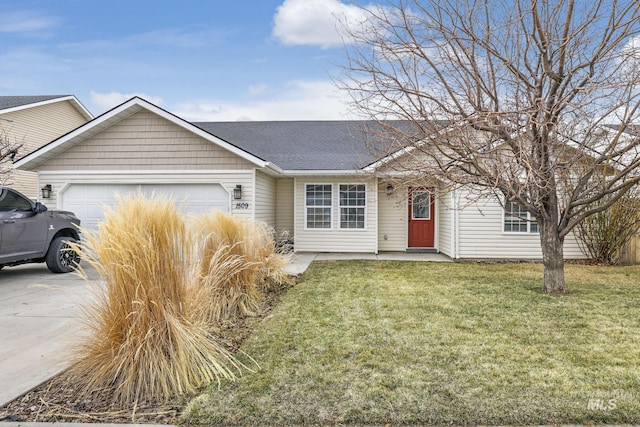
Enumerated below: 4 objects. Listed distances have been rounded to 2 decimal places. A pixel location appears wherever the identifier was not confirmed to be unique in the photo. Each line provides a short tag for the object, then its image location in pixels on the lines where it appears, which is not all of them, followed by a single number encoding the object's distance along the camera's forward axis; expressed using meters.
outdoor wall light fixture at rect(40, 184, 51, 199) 10.91
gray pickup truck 7.46
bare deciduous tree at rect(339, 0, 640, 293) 5.89
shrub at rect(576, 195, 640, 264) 10.00
